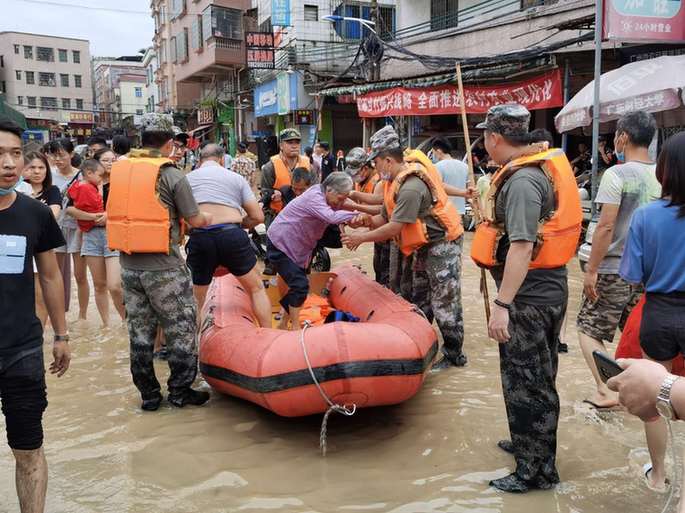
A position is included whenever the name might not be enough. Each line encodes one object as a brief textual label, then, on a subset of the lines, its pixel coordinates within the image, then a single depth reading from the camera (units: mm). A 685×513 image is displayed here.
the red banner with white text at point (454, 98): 10172
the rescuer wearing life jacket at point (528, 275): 2686
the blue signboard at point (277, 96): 20312
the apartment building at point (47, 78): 57219
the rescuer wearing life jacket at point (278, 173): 6926
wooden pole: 3663
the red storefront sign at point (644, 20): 6875
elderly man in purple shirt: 4398
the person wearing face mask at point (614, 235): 3371
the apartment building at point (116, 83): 67188
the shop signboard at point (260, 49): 21306
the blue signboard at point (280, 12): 20297
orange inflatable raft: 3182
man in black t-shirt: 2357
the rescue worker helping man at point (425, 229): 4227
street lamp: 15608
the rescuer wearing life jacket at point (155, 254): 3662
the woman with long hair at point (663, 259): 2273
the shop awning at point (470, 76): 10109
